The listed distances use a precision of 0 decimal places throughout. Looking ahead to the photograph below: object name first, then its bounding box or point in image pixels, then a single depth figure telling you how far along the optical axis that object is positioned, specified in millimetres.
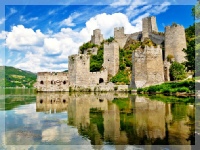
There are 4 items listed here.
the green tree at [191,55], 20172
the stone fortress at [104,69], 36688
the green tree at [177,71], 34141
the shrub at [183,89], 26125
